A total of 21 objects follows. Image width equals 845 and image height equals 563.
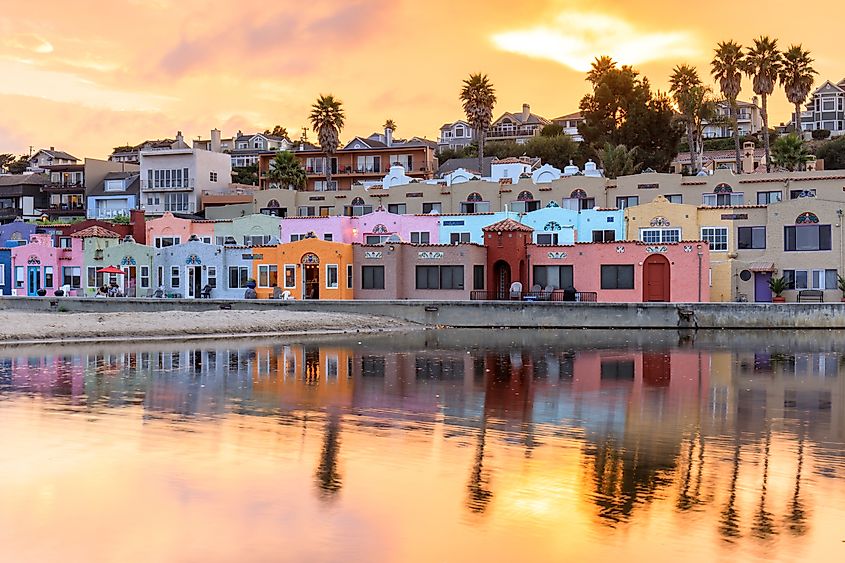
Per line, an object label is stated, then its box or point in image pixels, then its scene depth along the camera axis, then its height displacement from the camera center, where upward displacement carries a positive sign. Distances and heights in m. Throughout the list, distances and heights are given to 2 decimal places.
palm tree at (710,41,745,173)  99.19 +19.15
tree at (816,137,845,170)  123.06 +14.03
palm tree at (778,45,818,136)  96.88 +18.06
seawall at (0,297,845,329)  57.31 -2.27
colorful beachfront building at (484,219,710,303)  62.66 +0.26
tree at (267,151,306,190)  108.92 +10.29
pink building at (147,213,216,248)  80.12 +3.18
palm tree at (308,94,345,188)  107.69 +15.51
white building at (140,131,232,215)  111.12 +9.85
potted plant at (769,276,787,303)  64.88 -0.98
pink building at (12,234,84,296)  77.12 +0.44
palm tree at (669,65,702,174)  104.62 +18.14
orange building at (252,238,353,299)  67.00 +0.18
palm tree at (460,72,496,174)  111.12 +17.85
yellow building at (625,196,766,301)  66.50 +2.98
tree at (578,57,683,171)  114.62 +16.79
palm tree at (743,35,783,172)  97.19 +18.89
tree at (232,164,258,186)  143.38 +13.03
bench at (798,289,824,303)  64.44 -1.47
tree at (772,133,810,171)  94.00 +10.66
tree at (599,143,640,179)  100.31 +10.45
